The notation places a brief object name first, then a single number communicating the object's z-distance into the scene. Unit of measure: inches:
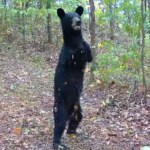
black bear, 224.4
